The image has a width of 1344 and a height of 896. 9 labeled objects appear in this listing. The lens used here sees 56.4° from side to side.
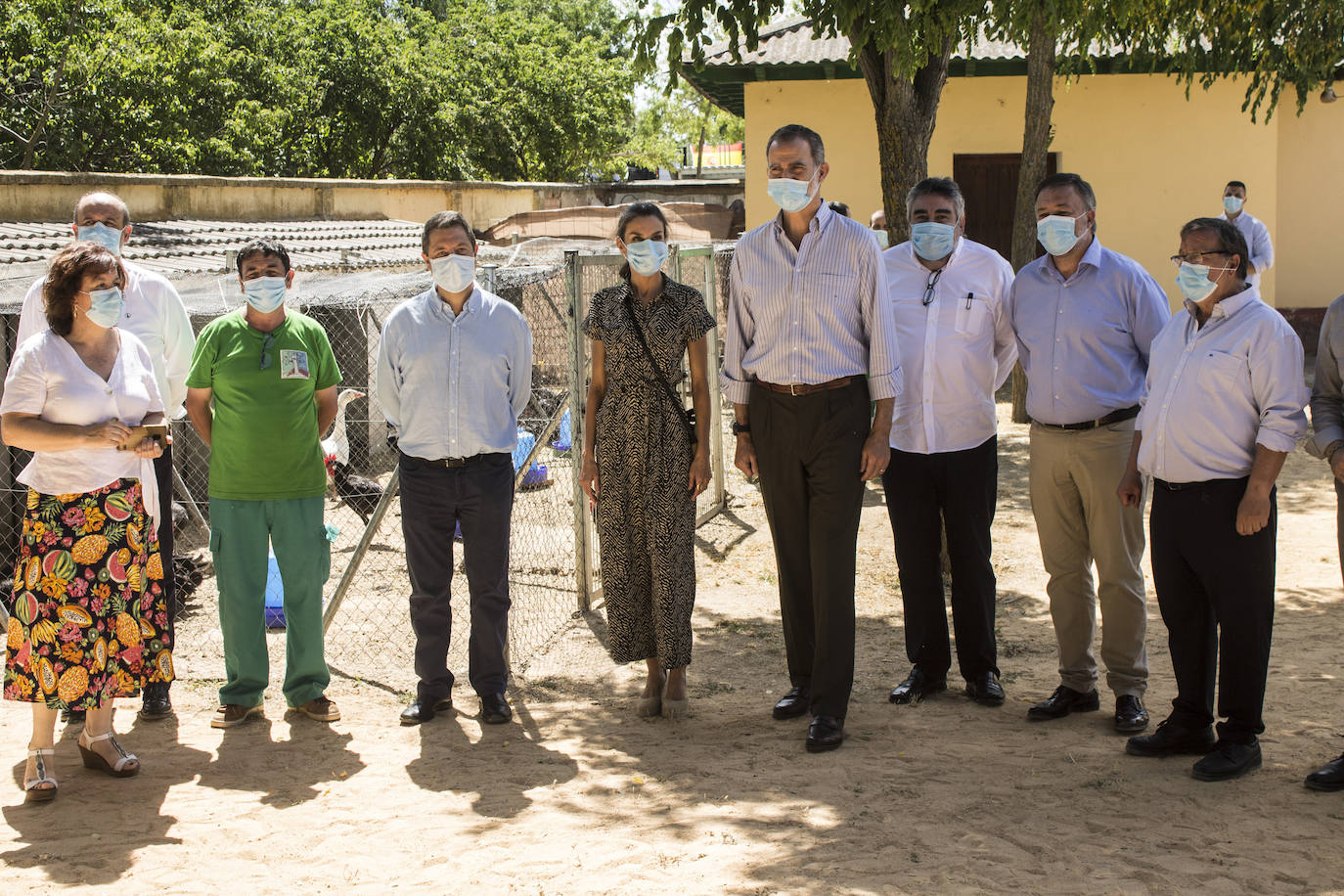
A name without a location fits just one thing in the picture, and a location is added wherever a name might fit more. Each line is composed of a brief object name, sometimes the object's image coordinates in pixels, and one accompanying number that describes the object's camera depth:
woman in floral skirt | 4.23
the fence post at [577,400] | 6.05
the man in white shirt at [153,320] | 5.00
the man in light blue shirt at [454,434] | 4.82
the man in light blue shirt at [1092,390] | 4.56
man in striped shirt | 4.50
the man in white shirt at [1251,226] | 11.55
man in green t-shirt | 4.79
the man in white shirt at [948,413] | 4.78
